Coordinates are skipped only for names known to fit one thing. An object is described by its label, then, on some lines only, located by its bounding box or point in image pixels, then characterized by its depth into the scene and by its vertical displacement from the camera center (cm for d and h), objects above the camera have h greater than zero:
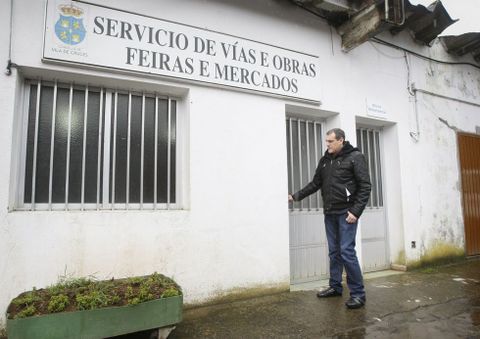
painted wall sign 352 +179
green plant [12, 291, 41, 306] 267 -71
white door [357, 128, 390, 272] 564 -23
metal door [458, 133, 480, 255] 658 +28
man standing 382 +0
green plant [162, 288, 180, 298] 293 -74
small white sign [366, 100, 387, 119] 548 +149
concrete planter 251 -88
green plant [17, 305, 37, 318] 252 -77
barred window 354 +64
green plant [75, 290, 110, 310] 268 -73
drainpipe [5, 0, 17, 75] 329 +146
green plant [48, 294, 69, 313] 261 -73
